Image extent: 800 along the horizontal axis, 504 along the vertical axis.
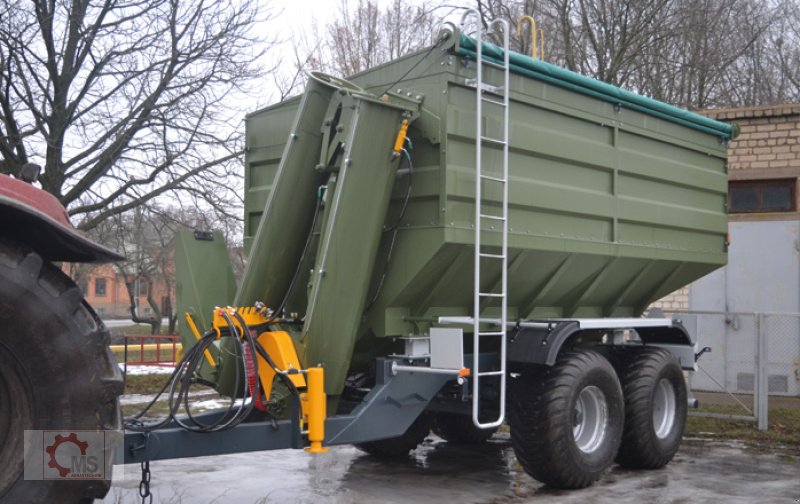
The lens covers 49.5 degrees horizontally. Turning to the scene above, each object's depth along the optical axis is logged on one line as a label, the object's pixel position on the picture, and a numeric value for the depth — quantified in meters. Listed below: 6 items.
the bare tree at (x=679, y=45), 21.45
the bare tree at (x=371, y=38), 24.83
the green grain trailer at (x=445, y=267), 6.01
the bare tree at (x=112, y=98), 13.75
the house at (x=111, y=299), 62.37
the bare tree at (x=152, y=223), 15.76
